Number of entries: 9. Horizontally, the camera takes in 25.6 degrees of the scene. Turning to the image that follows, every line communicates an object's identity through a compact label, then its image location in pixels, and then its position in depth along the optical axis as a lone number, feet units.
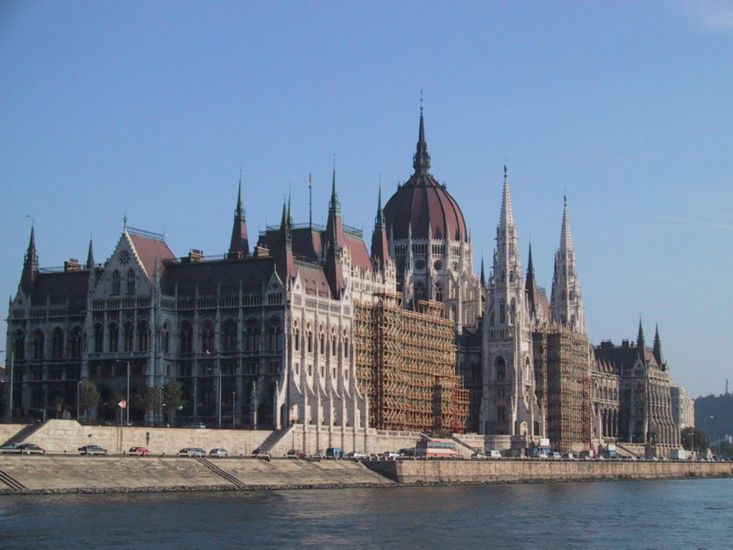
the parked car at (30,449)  374.02
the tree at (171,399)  499.92
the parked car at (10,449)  371.10
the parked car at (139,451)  412.03
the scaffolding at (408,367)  561.43
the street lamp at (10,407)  479.41
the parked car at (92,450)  395.10
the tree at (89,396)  498.69
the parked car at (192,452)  418.51
